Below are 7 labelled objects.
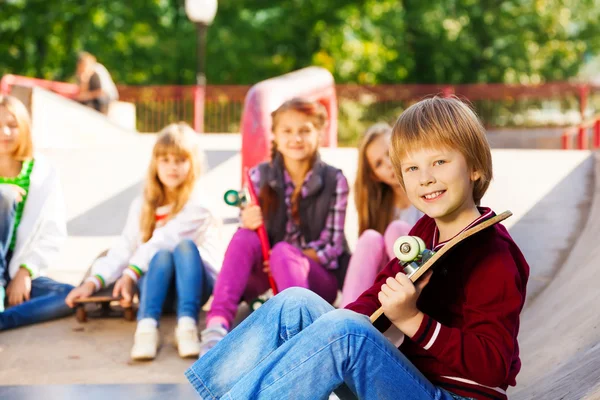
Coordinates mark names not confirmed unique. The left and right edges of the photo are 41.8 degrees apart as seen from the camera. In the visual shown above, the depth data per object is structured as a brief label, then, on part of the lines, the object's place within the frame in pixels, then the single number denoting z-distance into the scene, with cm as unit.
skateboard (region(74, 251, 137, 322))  389
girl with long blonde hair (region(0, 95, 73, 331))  402
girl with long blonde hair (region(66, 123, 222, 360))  369
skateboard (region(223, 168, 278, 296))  367
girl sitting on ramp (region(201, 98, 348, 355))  371
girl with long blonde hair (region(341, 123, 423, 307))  379
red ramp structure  497
